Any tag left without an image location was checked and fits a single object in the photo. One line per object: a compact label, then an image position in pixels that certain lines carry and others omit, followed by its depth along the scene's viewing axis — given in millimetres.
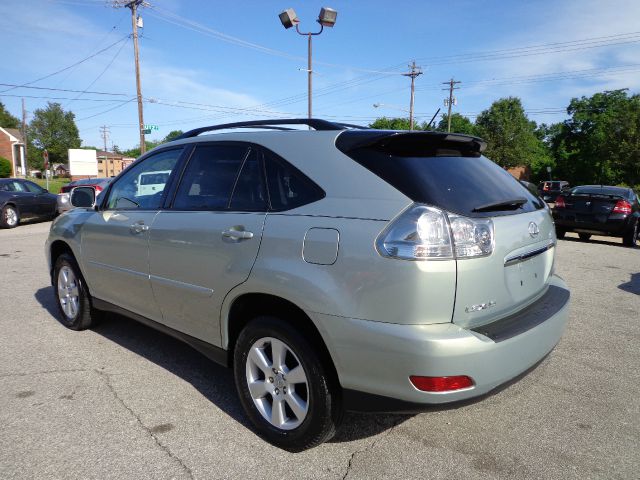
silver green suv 2121
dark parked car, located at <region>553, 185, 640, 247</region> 10758
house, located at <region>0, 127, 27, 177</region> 58250
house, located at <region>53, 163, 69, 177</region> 92100
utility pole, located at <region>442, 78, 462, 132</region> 52147
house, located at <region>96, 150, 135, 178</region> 100562
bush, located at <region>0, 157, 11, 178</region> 48125
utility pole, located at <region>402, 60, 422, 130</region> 39938
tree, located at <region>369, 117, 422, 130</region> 80488
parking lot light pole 17438
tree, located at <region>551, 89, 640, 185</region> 42844
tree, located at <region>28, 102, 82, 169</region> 84500
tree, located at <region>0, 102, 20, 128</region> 85012
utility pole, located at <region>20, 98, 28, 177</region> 63406
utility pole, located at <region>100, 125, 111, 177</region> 105794
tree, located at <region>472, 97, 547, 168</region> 61031
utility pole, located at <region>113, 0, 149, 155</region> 26391
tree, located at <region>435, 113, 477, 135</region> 80188
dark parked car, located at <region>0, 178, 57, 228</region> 14531
